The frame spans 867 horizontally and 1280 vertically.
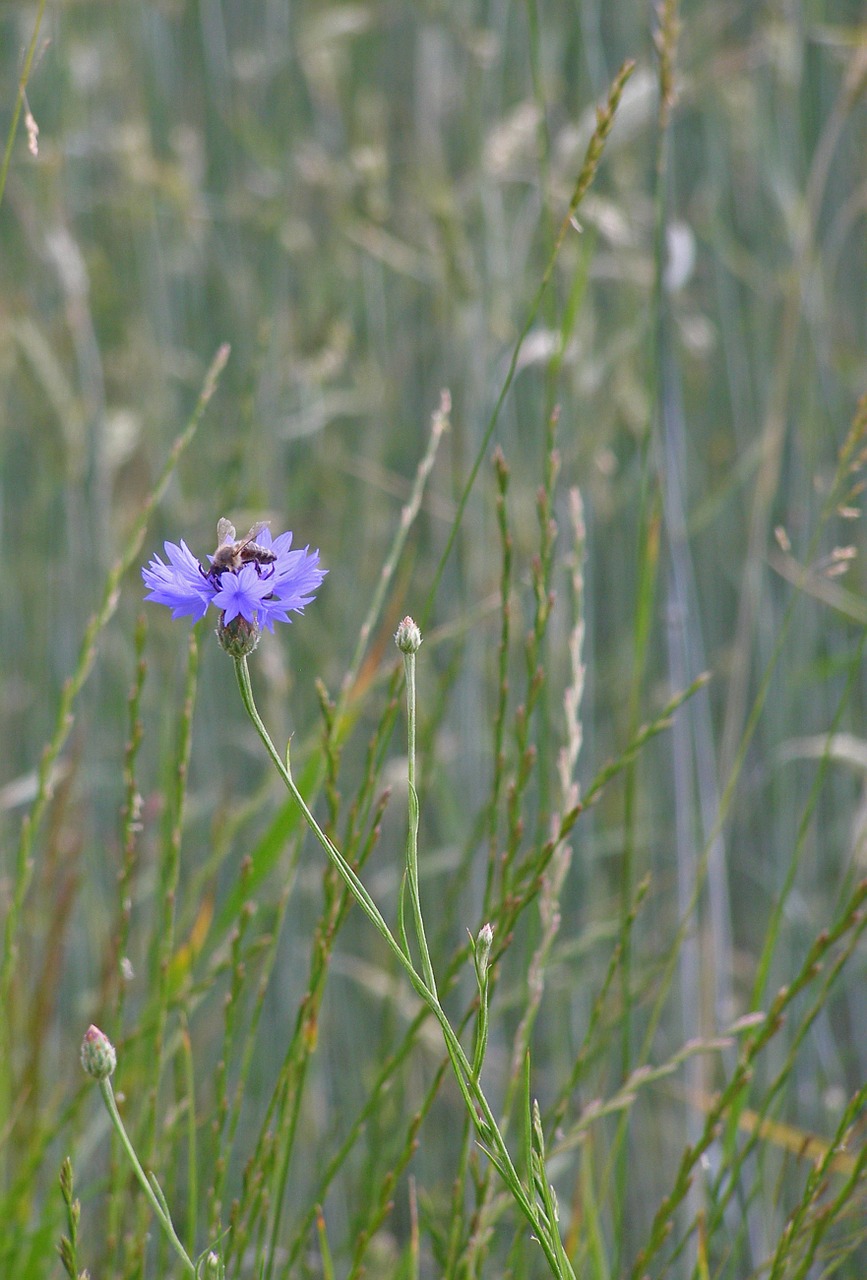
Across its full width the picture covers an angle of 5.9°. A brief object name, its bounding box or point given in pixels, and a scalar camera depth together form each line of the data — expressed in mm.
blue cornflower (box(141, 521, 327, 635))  1849
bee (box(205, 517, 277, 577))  1858
